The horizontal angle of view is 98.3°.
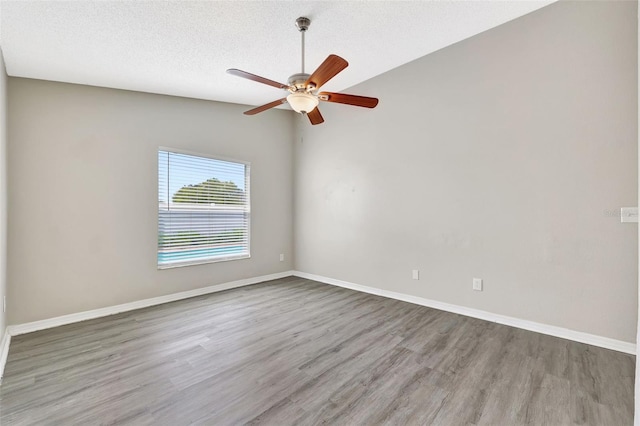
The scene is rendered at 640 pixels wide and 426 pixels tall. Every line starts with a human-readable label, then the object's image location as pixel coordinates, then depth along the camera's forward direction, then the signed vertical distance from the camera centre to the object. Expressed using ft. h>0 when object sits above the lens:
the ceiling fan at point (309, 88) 6.73 +3.31
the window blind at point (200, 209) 12.25 +0.12
